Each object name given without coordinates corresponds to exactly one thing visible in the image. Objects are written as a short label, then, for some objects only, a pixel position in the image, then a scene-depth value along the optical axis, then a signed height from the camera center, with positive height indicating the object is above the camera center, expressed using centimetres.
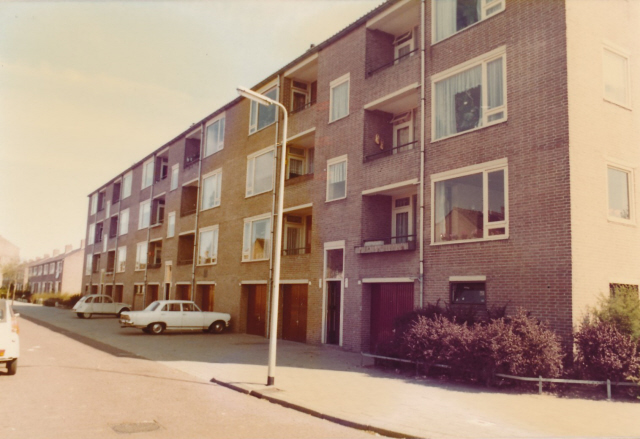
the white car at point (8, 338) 1066 -110
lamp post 1100 +42
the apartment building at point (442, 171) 1275 +383
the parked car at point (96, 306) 3534 -131
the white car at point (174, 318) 2312 -129
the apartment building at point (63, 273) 7375 +177
